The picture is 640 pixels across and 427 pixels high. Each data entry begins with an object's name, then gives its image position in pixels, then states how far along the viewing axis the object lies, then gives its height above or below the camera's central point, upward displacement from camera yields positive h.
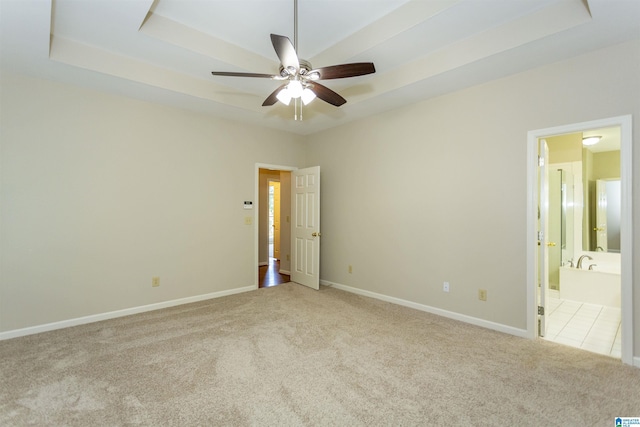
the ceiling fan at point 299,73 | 2.10 +1.12
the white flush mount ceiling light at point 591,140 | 4.45 +1.16
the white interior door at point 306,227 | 4.87 -0.23
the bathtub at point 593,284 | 4.00 -0.99
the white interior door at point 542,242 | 2.96 -0.28
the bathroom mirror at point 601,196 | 4.75 +0.32
